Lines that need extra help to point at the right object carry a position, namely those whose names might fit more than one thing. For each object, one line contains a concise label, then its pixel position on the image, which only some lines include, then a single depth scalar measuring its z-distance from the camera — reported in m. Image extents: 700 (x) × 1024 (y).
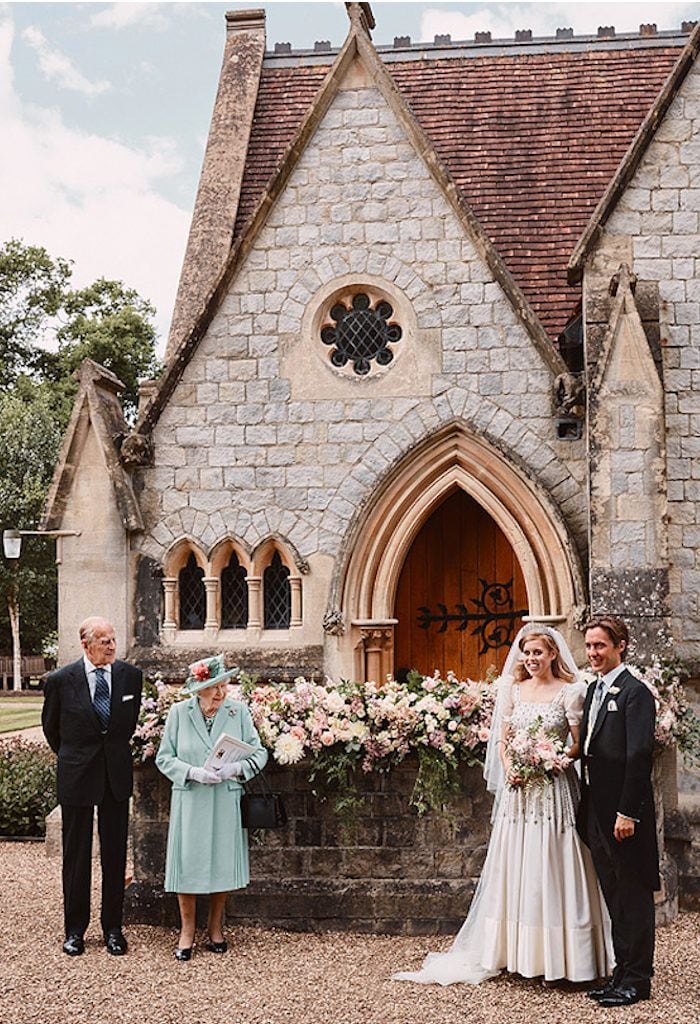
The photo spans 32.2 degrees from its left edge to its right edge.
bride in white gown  5.97
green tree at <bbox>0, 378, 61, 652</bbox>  30.72
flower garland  7.24
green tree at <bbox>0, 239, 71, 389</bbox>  38.69
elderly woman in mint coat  6.64
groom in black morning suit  5.70
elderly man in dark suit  6.78
